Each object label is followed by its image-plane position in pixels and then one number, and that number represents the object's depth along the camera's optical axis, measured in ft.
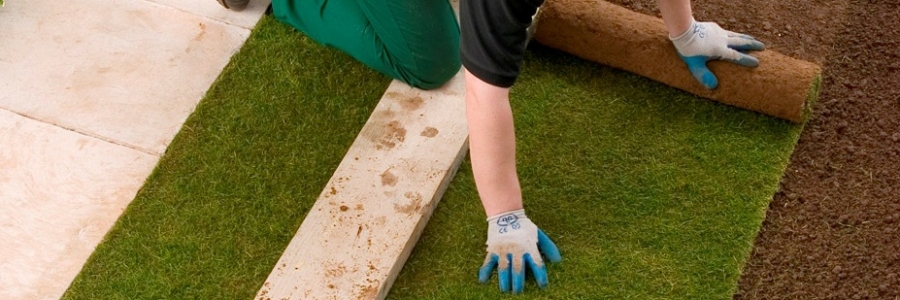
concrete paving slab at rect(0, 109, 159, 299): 9.43
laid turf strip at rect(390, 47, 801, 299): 9.16
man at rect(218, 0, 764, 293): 7.38
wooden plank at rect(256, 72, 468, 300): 9.13
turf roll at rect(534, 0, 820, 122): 9.87
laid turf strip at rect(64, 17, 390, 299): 9.30
